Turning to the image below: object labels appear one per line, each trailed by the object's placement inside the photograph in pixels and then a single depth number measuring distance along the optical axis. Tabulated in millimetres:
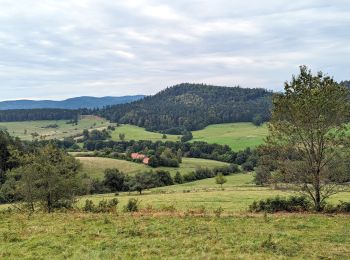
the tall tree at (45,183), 35312
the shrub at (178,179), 118362
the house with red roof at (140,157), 136250
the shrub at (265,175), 27595
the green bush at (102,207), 26297
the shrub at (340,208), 25125
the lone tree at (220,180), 97375
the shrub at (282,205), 25969
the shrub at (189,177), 121612
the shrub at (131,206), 27812
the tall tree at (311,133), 25188
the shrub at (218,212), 22516
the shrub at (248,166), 135375
